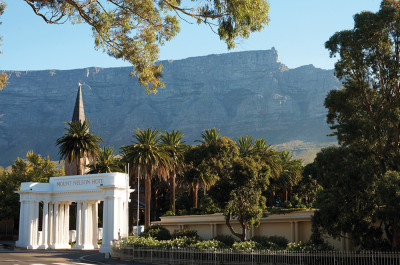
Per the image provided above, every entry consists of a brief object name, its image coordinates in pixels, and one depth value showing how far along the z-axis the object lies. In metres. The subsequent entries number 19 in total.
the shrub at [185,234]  45.94
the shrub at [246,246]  32.72
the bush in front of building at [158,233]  46.00
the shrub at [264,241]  34.97
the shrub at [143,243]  37.10
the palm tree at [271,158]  65.71
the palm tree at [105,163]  69.00
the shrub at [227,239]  42.75
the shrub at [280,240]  41.16
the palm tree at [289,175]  74.19
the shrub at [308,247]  30.53
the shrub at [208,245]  34.12
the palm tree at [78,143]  61.31
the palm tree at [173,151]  63.34
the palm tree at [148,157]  58.16
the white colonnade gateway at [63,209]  51.47
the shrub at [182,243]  36.03
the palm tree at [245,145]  70.38
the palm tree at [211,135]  68.00
